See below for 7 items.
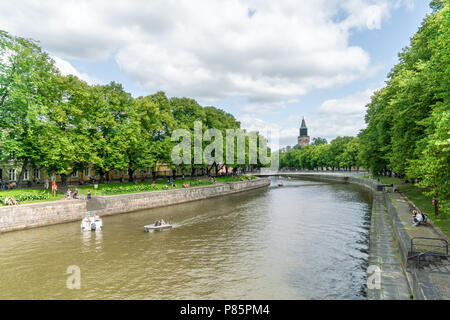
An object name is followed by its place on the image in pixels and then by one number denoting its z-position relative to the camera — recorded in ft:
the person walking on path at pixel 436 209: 75.15
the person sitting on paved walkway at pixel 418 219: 66.90
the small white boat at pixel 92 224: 92.17
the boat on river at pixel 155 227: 90.17
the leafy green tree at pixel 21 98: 106.11
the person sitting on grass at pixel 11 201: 93.50
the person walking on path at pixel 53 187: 115.82
